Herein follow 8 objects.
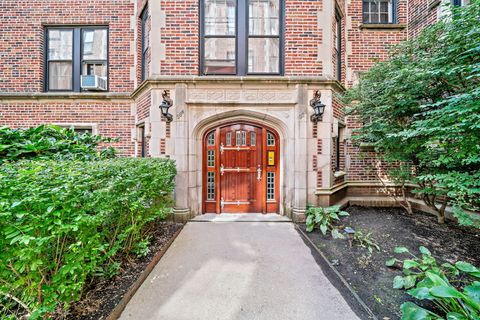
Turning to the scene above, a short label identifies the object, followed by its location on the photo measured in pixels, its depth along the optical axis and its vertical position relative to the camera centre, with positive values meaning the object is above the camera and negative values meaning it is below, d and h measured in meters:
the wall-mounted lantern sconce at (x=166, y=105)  4.55 +1.30
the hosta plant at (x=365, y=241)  3.48 -1.41
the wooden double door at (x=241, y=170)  5.12 -0.19
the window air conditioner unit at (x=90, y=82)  6.22 +2.45
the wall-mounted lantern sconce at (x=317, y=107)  4.56 +1.27
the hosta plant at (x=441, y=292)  1.78 -1.31
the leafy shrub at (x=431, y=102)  3.04 +1.24
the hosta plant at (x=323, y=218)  4.13 -1.19
